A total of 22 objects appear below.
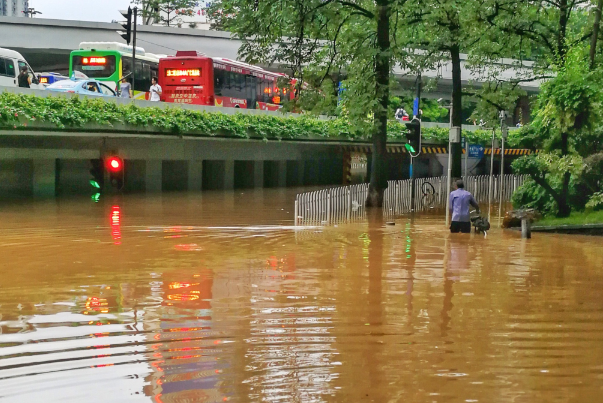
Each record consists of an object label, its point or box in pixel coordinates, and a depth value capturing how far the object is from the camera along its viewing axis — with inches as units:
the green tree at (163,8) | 2509.5
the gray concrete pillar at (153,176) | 1357.0
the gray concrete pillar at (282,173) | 1726.1
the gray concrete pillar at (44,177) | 1186.0
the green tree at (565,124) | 778.2
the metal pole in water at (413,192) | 953.6
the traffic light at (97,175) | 1294.3
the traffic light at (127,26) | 1185.0
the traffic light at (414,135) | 911.7
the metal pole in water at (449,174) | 812.9
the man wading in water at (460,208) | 689.0
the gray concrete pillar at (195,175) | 1449.3
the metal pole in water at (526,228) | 705.0
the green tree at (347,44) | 837.8
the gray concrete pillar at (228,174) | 1540.4
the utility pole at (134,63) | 1361.1
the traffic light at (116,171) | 1225.4
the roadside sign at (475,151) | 1158.3
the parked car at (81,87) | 1167.4
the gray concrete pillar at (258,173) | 1643.7
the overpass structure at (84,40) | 2057.1
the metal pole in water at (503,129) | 910.8
